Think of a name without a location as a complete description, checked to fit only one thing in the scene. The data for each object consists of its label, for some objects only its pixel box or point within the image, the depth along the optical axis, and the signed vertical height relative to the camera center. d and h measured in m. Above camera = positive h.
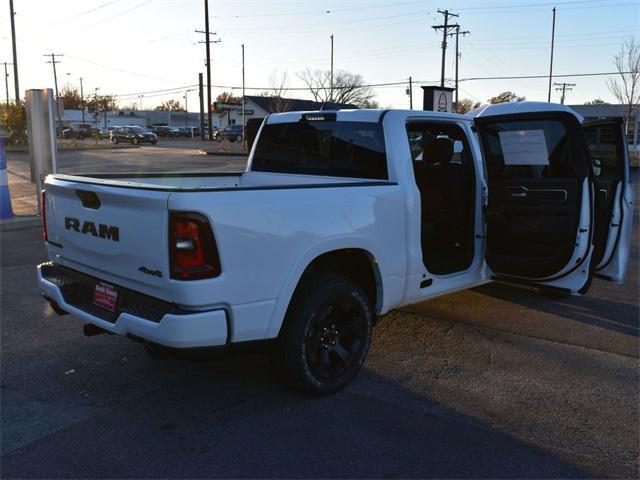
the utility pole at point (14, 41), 36.78 +6.60
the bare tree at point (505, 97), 78.38 +7.10
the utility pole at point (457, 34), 58.79 +11.56
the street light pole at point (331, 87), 64.22 +6.68
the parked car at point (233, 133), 52.72 +1.04
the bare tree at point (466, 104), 83.00 +6.36
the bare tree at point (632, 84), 31.33 +3.44
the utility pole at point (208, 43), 49.48 +8.85
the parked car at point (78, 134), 64.12 +1.08
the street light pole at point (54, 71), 87.26 +11.18
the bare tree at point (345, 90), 66.25 +6.46
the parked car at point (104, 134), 68.61 +1.18
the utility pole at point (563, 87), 98.51 +10.31
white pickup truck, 3.07 -0.57
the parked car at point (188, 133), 78.25 +1.58
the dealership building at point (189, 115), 73.31 +5.34
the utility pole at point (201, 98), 59.10 +4.88
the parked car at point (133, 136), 50.50 +0.68
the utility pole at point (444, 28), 55.17 +11.66
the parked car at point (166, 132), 77.38 +1.61
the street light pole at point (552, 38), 58.22 +11.29
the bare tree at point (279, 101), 56.22 +4.64
